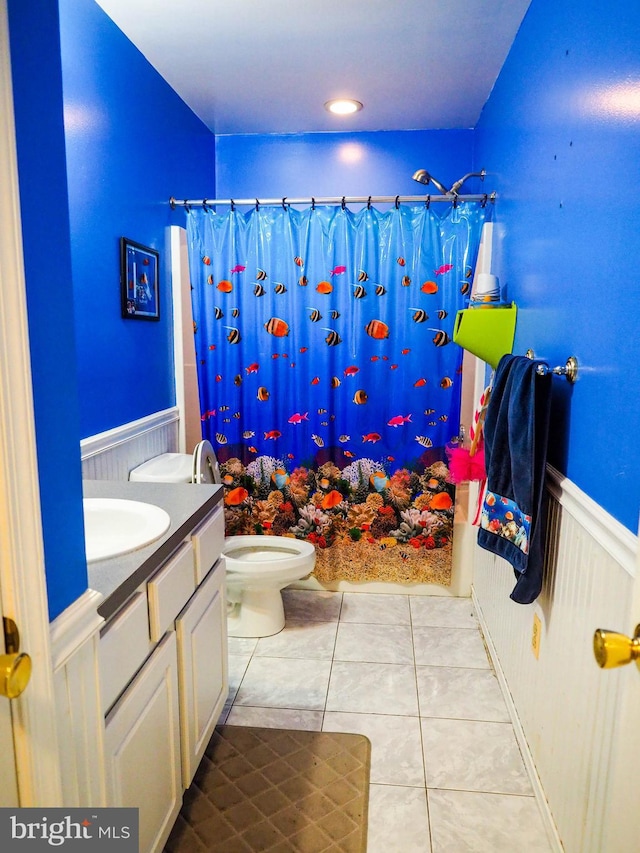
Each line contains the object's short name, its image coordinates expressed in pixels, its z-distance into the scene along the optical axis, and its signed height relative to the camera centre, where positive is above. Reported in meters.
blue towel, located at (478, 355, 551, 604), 1.53 -0.36
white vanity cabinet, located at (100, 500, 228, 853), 1.14 -0.80
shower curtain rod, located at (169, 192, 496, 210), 2.52 +0.58
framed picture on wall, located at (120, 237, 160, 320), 2.22 +0.19
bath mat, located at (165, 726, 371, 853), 1.52 -1.28
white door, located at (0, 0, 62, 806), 0.70 -0.26
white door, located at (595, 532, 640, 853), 0.73 -0.55
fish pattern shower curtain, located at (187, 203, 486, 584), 2.66 -0.16
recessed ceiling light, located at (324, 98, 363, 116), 2.72 +1.05
